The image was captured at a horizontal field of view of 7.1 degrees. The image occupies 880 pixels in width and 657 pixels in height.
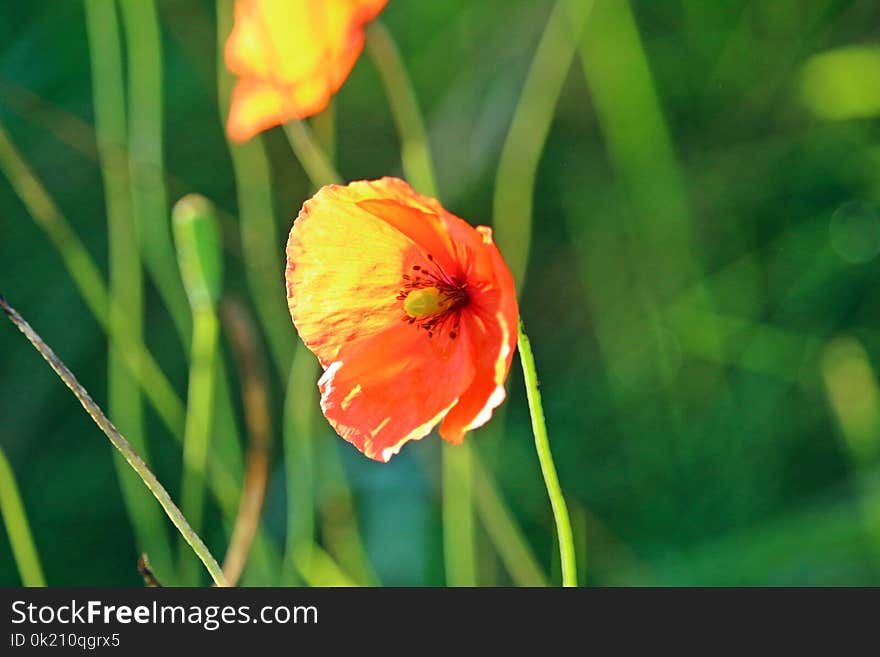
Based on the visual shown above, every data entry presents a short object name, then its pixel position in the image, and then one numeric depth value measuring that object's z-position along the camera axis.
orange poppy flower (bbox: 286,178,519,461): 1.44
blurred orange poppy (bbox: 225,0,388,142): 1.51
